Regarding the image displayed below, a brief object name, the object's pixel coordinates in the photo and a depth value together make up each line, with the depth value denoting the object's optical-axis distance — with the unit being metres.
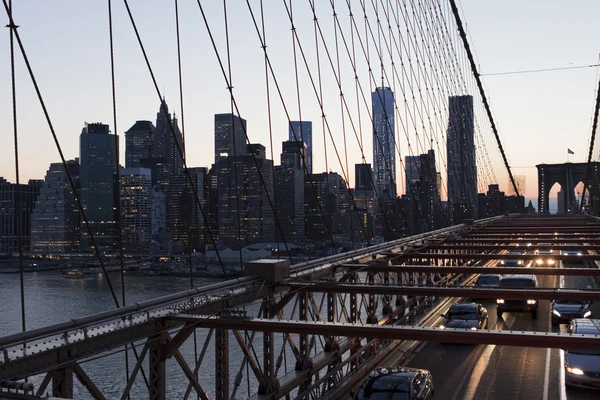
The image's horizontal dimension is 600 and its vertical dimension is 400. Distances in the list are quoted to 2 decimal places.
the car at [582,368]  12.59
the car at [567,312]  20.17
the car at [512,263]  35.19
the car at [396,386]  10.39
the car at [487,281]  26.14
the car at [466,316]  17.61
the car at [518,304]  22.38
